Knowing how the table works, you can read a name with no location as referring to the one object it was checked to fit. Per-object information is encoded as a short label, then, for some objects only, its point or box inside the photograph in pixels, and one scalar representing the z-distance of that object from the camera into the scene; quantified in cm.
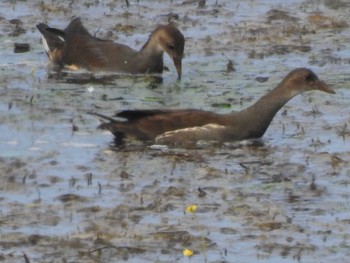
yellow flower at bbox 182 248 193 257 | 1052
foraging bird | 1819
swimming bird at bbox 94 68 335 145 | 1438
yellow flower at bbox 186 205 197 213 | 1127
